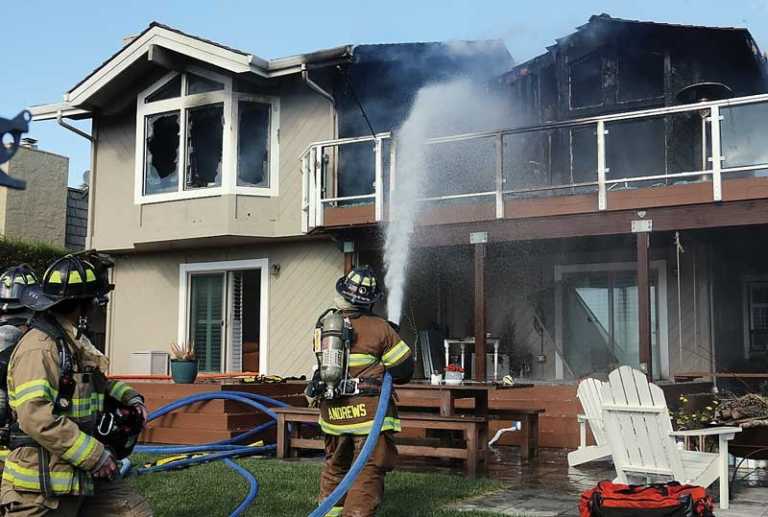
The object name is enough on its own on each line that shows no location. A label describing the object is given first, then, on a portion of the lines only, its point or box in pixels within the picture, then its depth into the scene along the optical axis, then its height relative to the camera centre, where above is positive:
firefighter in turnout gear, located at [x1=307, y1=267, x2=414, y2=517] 4.99 -0.32
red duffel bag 4.39 -0.91
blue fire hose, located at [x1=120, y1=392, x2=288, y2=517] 5.95 -1.10
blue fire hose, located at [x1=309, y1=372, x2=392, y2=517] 4.54 -0.70
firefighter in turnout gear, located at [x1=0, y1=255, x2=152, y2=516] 3.35 -0.34
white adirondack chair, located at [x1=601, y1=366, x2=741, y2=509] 6.25 -0.82
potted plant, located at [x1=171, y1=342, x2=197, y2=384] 10.81 -0.51
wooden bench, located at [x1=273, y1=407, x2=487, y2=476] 7.88 -1.09
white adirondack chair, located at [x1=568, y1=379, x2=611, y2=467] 7.54 -0.86
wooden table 8.40 -0.65
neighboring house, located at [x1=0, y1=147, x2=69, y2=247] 19.50 +3.07
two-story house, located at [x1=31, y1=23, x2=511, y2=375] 13.14 +2.60
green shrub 15.88 +1.48
